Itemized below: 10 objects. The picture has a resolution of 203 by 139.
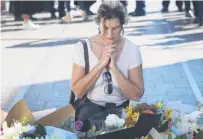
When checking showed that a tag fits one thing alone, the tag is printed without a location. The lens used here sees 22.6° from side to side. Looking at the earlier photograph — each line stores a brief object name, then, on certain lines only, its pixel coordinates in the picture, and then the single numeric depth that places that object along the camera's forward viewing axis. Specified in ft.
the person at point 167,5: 46.58
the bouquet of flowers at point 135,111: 9.27
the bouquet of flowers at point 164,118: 9.30
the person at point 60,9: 42.96
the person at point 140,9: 43.75
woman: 11.26
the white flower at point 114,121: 9.16
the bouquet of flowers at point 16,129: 8.63
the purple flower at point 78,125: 9.34
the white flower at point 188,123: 9.57
